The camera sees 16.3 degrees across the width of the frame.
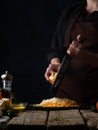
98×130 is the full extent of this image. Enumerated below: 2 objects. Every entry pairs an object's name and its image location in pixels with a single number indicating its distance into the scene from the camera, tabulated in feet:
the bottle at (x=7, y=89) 6.64
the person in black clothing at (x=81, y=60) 9.44
